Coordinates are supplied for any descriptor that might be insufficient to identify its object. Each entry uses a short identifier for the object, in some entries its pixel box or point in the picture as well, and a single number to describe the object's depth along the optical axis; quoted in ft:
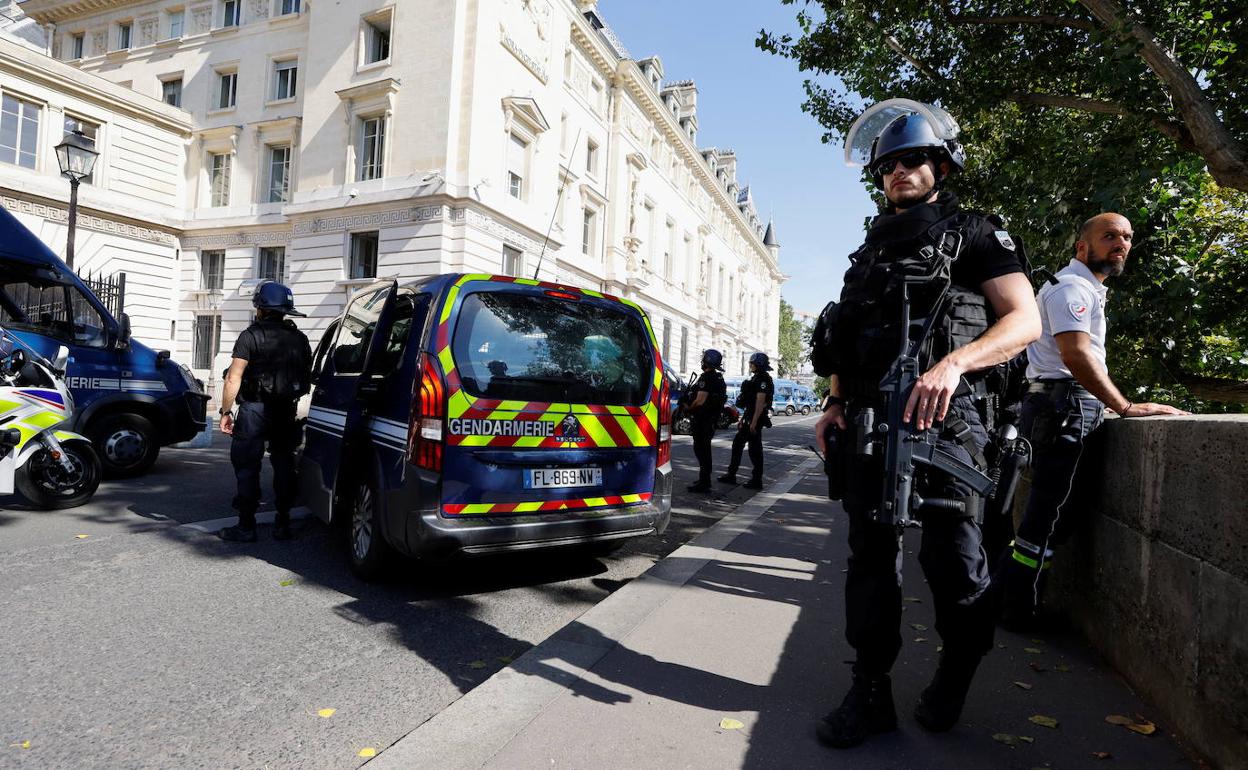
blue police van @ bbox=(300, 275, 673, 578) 11.79
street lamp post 32.19
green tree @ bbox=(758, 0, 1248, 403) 21.76
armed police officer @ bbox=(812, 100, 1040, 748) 6.84
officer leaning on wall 9.61
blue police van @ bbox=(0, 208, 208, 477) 22.09
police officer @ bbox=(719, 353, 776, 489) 28.99
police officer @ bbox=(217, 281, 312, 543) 15.96
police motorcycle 17.01
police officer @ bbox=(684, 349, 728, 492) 28.17
